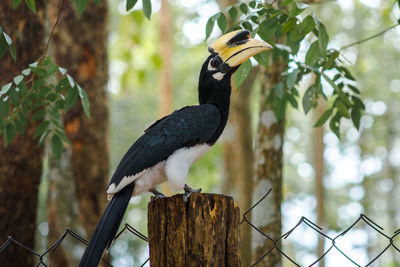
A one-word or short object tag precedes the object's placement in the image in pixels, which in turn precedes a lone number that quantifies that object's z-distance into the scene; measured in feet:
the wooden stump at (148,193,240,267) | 13.05
